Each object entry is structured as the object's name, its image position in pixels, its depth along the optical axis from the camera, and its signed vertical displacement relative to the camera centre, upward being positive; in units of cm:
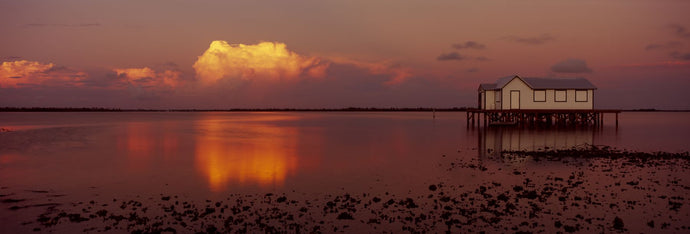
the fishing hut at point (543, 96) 5350 +75
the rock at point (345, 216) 1124 -280
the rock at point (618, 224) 1013 -275
